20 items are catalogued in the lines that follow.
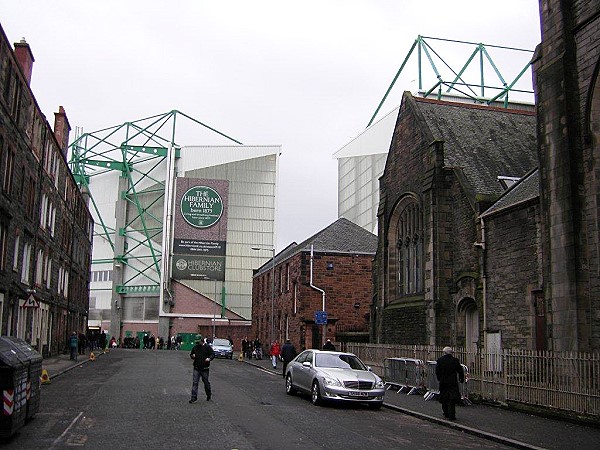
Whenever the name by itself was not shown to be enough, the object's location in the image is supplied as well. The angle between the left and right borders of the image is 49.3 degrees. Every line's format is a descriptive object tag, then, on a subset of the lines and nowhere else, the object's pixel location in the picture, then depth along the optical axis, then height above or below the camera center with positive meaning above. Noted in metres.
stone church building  15.80 +3.50
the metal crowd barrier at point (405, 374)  19.81 -1.53
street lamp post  46.47 +1.65
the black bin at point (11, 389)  9.76 -1.09
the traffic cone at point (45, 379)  20.52 -1.88
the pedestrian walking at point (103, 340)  54.31 -1.70
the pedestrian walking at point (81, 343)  44.61 -1.62
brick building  38.88 +2.22
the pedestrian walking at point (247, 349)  46.60 -1.85
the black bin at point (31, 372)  11.40 -0.96
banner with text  70.19 +9.95
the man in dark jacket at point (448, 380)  14.16 -1.18
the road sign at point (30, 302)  23.20 +0.59
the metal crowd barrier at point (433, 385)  17.27 -1.61
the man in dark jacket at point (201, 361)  15.80 -0.93
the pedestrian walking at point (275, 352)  33.78 -1.49
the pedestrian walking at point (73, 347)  33.78 -1.40
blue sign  31.77 +0.30
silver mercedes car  15.94 -1.37
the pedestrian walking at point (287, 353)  25.83 -1.15
